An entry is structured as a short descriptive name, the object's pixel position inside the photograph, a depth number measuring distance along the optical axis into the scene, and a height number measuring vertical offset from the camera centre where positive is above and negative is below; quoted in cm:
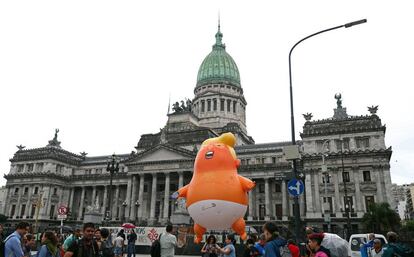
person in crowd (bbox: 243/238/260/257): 1021 -80
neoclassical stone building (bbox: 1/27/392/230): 5122 +1025
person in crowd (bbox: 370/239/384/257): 1255 -69
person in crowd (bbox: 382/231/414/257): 875 -56
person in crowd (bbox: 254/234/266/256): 1025 -61
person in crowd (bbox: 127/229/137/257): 2167 -130
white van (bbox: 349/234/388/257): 2023 -82
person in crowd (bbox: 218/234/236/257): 1141 -86
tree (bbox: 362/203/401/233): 3847 +107
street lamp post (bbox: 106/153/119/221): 3225 +507
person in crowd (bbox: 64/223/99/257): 691 -52
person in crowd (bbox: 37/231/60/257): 801 -62
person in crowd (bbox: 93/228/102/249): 964 -46
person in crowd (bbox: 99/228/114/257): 923 -73
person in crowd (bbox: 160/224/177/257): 1103 -69
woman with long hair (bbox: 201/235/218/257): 1250 -88
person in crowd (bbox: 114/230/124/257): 1867 -135
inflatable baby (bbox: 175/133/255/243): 1276 +124
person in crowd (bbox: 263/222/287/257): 753 -35
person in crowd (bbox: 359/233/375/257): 1603 -90
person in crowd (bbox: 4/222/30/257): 891 -74
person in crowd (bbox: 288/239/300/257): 952 -66
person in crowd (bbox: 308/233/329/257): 677 -30
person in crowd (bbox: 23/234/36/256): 1138 -80
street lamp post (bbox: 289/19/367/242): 1358 +492
